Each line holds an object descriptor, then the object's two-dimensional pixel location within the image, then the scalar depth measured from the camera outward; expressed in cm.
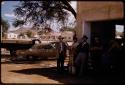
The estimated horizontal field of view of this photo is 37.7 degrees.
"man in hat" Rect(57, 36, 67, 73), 891
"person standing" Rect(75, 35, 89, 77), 784
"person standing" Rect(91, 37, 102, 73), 792
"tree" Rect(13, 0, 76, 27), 1475
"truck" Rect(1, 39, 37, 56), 1661
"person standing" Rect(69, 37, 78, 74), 834
